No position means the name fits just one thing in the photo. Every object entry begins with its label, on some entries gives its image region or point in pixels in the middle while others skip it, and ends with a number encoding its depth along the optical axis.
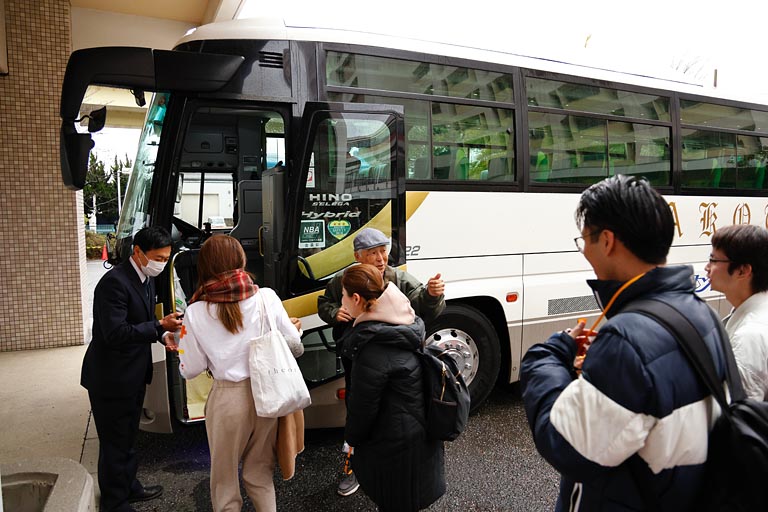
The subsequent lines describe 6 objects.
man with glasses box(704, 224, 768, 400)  1.96
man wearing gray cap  3.47
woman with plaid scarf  2.55
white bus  3.74
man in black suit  3.04
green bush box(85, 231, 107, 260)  25.56
